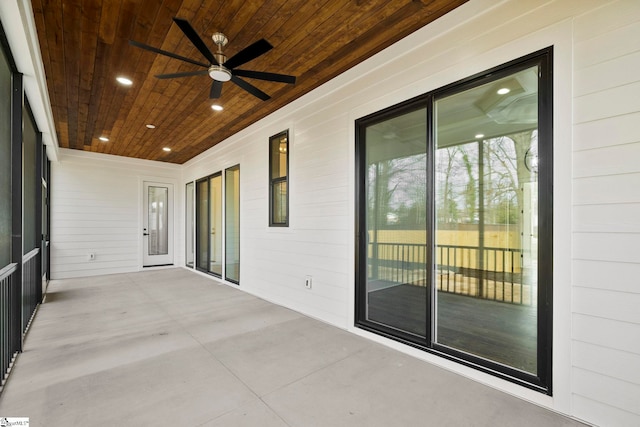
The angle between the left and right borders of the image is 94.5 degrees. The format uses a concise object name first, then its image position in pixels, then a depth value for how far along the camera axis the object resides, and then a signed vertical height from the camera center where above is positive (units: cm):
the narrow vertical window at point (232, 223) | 556 -25
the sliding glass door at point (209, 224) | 624 -31
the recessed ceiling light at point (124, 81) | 332 +148
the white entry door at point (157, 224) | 750 -35
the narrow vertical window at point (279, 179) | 428 +47
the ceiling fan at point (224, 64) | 219 +123
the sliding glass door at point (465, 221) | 211 -11
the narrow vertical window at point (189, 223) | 739 -32
